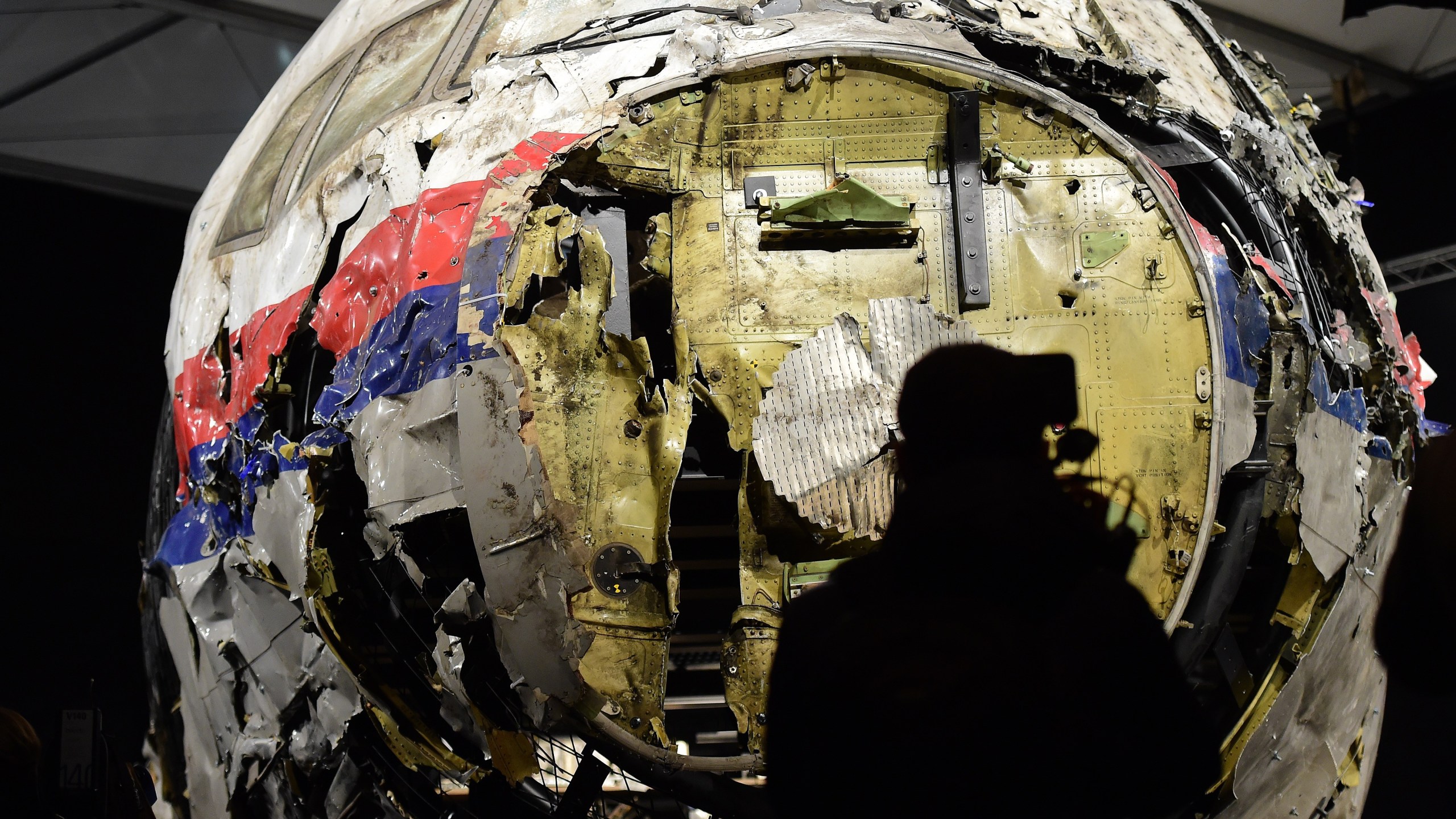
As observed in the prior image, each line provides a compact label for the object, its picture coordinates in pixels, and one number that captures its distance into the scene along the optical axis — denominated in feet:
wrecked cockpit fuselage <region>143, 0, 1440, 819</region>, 12.15
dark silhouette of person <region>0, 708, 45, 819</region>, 9.29
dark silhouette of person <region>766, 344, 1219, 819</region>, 6.36
